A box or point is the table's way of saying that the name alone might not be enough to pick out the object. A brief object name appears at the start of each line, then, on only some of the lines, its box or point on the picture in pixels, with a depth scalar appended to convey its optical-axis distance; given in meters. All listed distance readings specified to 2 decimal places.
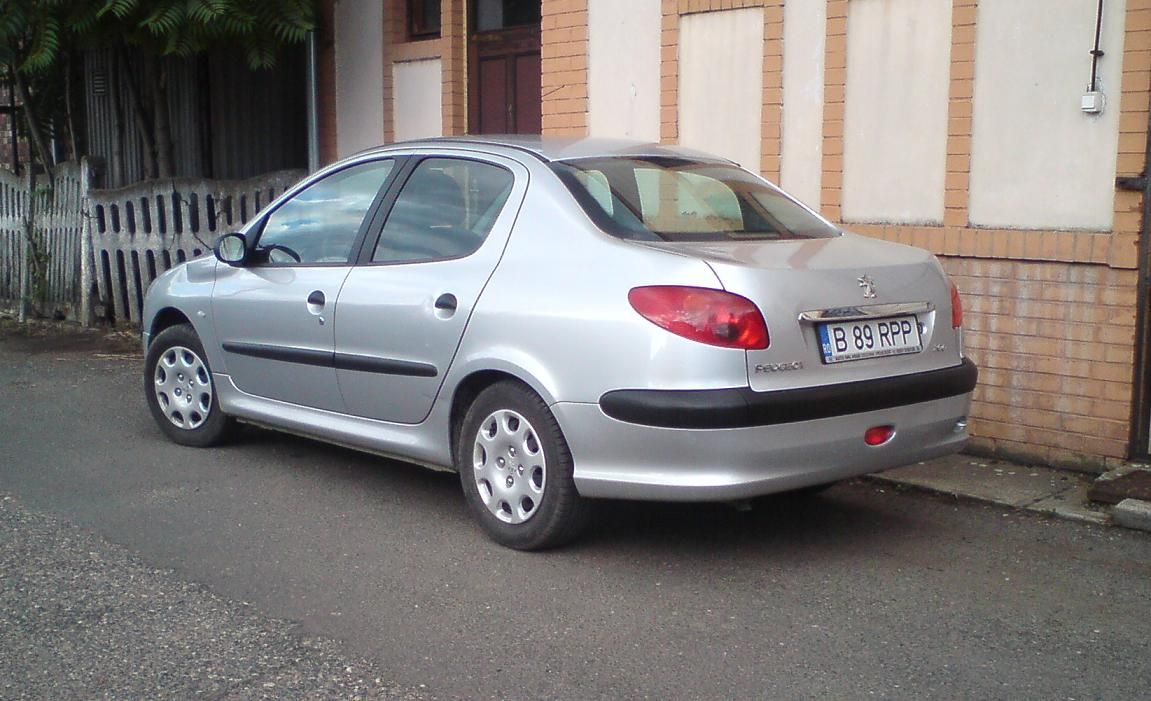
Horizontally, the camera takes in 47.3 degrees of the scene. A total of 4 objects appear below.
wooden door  10.36
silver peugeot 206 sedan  4.62
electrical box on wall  6.54
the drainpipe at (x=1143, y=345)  6.40
